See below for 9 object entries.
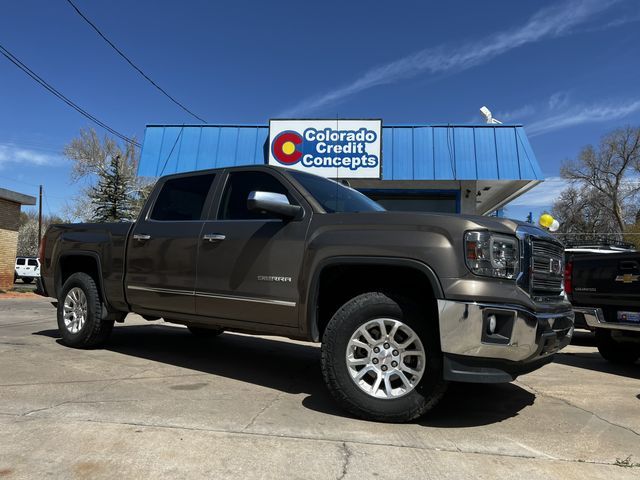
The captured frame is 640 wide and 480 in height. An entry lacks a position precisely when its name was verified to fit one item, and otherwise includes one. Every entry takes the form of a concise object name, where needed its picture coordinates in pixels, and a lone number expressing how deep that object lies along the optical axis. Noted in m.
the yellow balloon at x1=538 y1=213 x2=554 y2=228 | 8.33
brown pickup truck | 3.73
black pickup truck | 6.48
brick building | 19.67
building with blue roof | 14.33
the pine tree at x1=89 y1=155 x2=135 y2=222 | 26.58
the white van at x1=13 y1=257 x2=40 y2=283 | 33.00
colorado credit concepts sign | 14.98
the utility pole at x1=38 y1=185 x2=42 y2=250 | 45.03
